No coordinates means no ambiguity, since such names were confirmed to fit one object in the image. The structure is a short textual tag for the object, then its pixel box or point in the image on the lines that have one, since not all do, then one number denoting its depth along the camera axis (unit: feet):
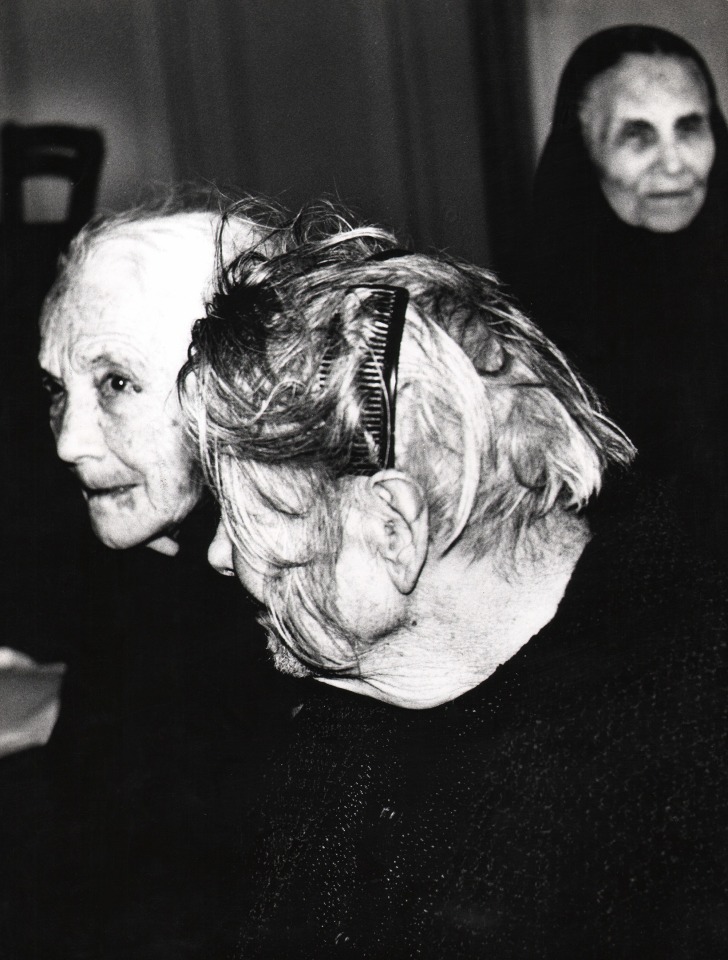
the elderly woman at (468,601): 3.35
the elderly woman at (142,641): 3.89
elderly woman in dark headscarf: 3.89
